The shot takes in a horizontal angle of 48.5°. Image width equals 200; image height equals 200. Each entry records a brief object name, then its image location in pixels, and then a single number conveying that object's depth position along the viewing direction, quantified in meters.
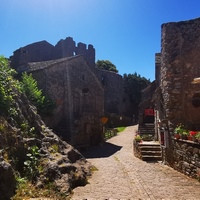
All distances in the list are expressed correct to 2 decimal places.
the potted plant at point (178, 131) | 10.03
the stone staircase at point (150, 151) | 13.60
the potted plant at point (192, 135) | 8.66
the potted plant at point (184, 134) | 9.43
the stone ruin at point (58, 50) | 36.19
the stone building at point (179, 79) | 10.93
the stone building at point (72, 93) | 19.41
